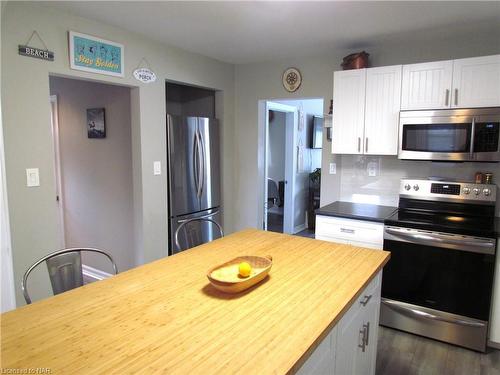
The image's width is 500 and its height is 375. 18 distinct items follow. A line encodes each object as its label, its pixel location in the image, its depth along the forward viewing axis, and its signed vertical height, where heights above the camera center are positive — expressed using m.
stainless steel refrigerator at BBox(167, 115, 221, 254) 3.47 -0.22
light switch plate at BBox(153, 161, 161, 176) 3.32 -0.17
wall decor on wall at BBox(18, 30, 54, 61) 2.34 +0.68
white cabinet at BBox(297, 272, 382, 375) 1.22 -0.80
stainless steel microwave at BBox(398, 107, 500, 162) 2.60 +0.12
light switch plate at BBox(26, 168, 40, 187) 2.42 -0.19
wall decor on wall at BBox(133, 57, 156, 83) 3.10 +0.69
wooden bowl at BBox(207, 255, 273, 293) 1.38 -0.52
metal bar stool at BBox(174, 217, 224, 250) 2.29 -0.55
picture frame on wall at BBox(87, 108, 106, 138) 3.63 +0.29
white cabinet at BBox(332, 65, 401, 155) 3.01 +0.35
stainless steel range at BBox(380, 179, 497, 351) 2.46 -0.84
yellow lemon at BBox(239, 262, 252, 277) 1.45 -0.50
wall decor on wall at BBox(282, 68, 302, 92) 3.83 +0.78
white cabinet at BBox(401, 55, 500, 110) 2.59 +0.51
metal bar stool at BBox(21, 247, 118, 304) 1.67 -0.58
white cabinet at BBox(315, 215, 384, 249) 2.85 -0.69
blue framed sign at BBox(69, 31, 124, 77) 2.61 +0.75
